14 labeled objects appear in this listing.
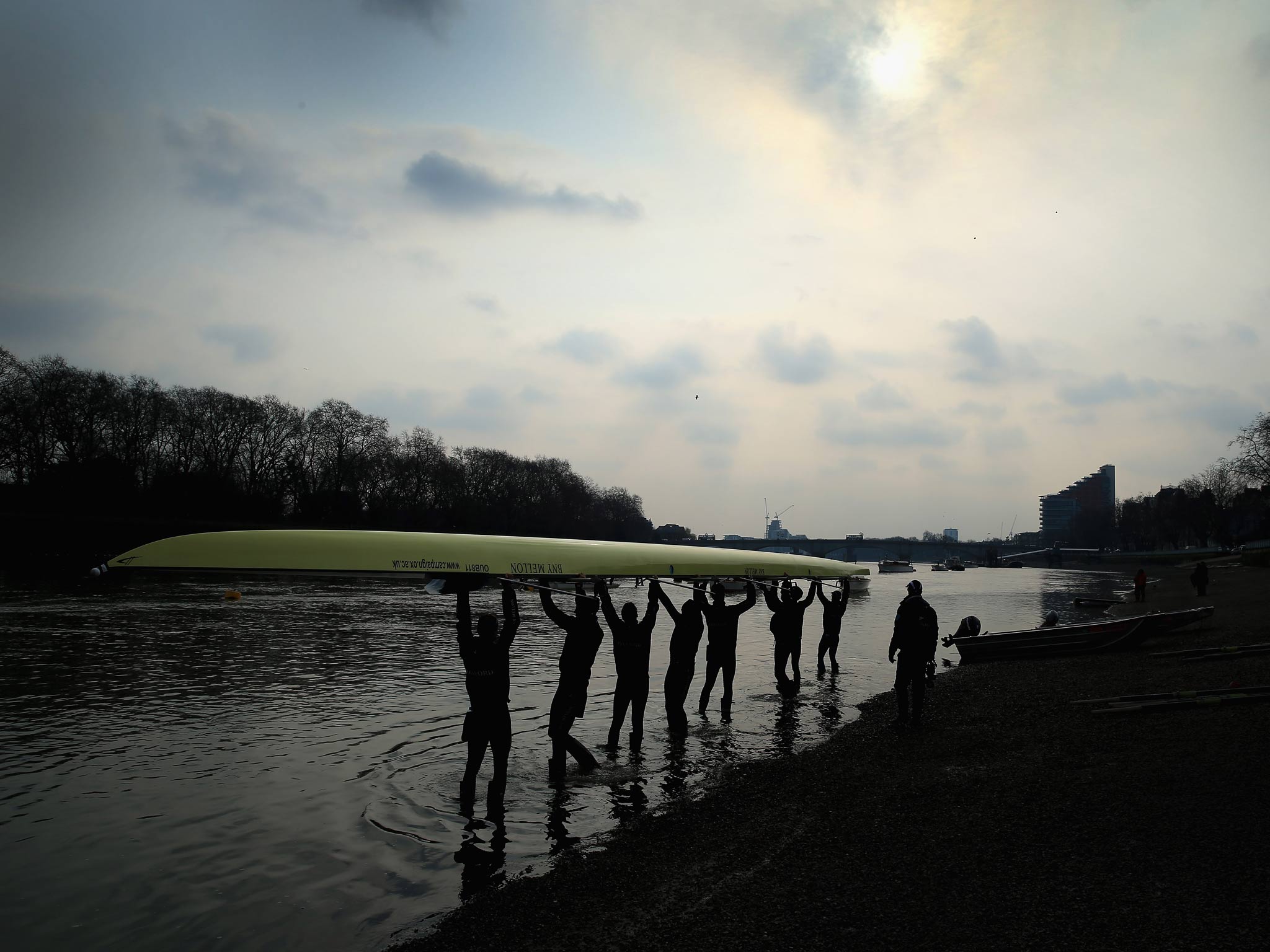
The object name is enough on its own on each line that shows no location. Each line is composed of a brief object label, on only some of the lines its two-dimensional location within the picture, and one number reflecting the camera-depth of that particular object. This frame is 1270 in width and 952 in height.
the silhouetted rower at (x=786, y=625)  15.40
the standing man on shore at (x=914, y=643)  11.53
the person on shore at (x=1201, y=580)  35.38
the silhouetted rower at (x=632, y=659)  9.95
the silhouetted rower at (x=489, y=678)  7.59
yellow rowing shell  6.73
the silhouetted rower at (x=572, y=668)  8.87
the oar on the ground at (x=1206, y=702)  10.59
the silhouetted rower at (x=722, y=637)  12.45
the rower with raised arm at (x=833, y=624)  18.91
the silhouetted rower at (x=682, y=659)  11.32
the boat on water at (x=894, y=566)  117.19
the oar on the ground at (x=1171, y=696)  11.00
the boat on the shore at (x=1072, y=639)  19.84
